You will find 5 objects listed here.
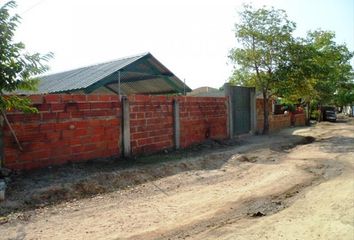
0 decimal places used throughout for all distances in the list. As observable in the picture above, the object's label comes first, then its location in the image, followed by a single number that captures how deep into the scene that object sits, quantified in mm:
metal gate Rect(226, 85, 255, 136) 14097
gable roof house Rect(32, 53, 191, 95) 10664
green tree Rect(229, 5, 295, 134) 15797
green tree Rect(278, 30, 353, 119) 15703
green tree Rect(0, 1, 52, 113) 5254
